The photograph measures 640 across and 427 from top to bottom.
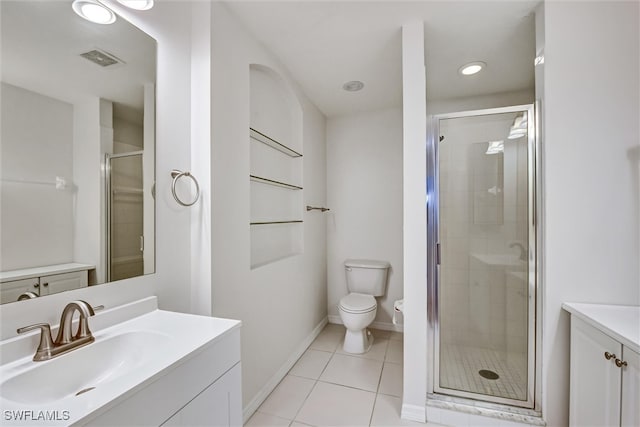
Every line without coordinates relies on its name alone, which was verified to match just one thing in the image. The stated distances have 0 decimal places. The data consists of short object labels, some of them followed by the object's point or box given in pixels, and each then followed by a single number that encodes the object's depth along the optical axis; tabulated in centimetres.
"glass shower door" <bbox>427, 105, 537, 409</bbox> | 168
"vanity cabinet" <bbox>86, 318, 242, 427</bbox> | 70
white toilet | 243
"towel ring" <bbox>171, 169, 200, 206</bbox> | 128
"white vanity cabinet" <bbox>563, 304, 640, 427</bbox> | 108
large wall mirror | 87
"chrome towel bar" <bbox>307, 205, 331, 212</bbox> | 268
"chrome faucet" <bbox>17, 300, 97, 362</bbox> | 85
